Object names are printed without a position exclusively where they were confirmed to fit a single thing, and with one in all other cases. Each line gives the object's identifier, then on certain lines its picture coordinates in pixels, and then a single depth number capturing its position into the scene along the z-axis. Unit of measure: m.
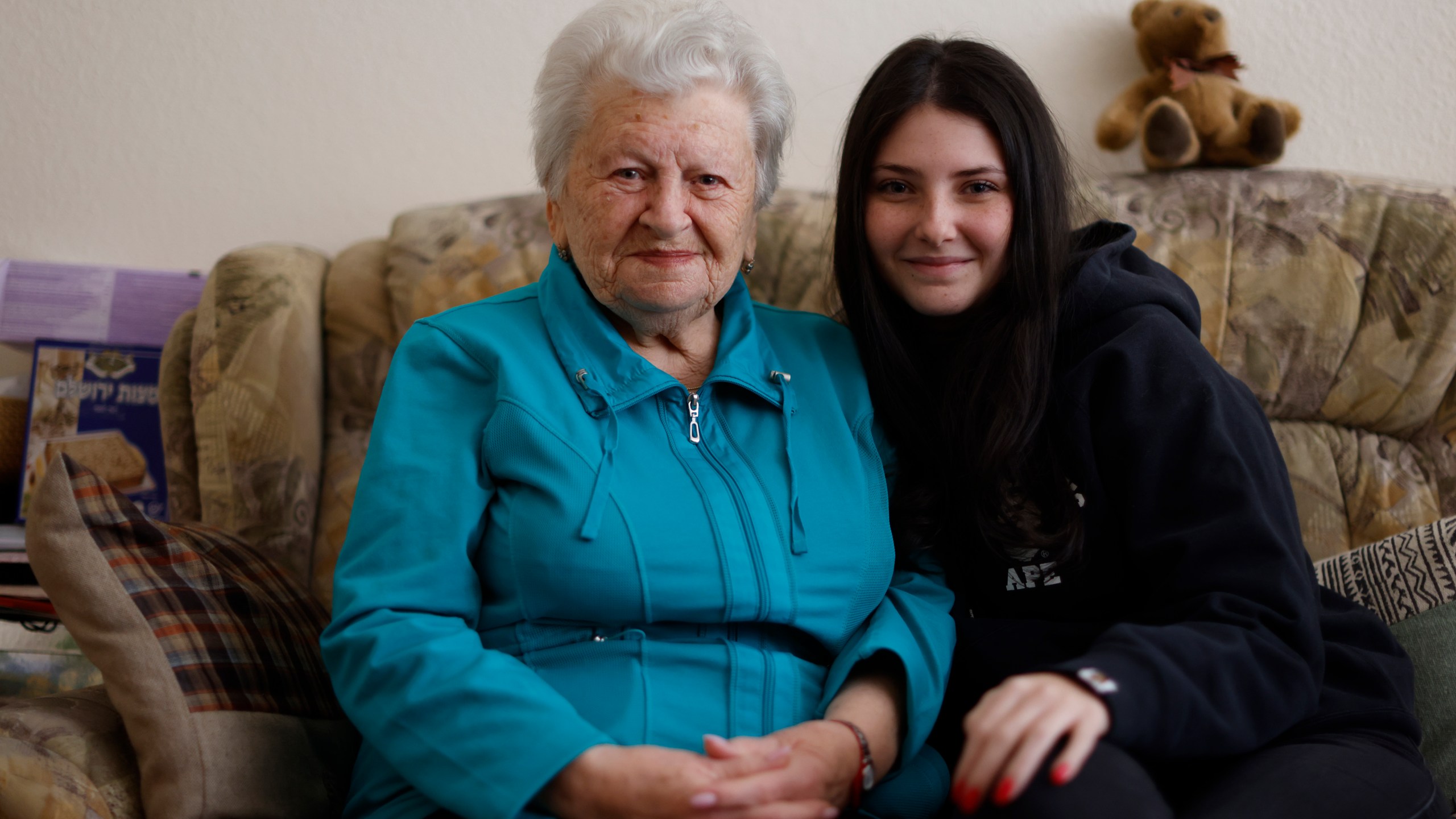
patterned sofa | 1.65
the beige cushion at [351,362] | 1.79
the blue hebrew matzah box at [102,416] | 1.88
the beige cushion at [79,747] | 1.04
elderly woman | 1.00
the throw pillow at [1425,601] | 1.28
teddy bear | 1.82
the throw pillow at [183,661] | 1.09
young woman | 0.91
